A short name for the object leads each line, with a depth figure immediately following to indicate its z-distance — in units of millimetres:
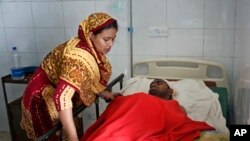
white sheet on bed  1869
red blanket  1441
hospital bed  2137
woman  1396
